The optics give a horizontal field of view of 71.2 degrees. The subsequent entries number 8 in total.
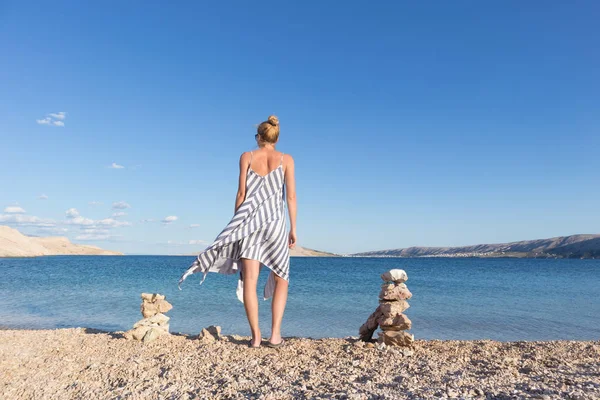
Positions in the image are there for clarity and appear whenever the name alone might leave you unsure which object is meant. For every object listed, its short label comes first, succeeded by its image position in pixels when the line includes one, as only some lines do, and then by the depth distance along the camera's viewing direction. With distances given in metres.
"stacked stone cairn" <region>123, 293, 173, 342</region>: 6.39
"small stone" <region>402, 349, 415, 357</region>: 5.39
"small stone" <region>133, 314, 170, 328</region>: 6.65
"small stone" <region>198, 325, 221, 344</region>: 6.10
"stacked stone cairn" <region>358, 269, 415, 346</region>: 6.10
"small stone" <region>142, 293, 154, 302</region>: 7.06
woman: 5.48
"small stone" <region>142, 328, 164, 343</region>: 6.24
